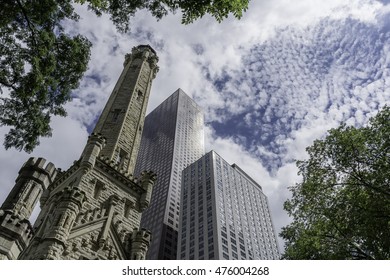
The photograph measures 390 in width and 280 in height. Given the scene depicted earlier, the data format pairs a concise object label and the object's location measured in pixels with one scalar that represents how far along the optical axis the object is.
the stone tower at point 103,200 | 15.52
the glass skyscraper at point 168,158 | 116.19
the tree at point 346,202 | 16.36
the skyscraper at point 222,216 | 95.44
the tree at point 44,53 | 12.23
